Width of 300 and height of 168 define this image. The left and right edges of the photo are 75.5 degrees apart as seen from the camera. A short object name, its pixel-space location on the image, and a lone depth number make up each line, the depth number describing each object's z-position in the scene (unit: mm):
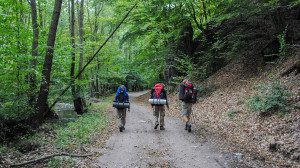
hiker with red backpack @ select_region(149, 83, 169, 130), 8345
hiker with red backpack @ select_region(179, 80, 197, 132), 8086
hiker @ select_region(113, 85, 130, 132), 8414
